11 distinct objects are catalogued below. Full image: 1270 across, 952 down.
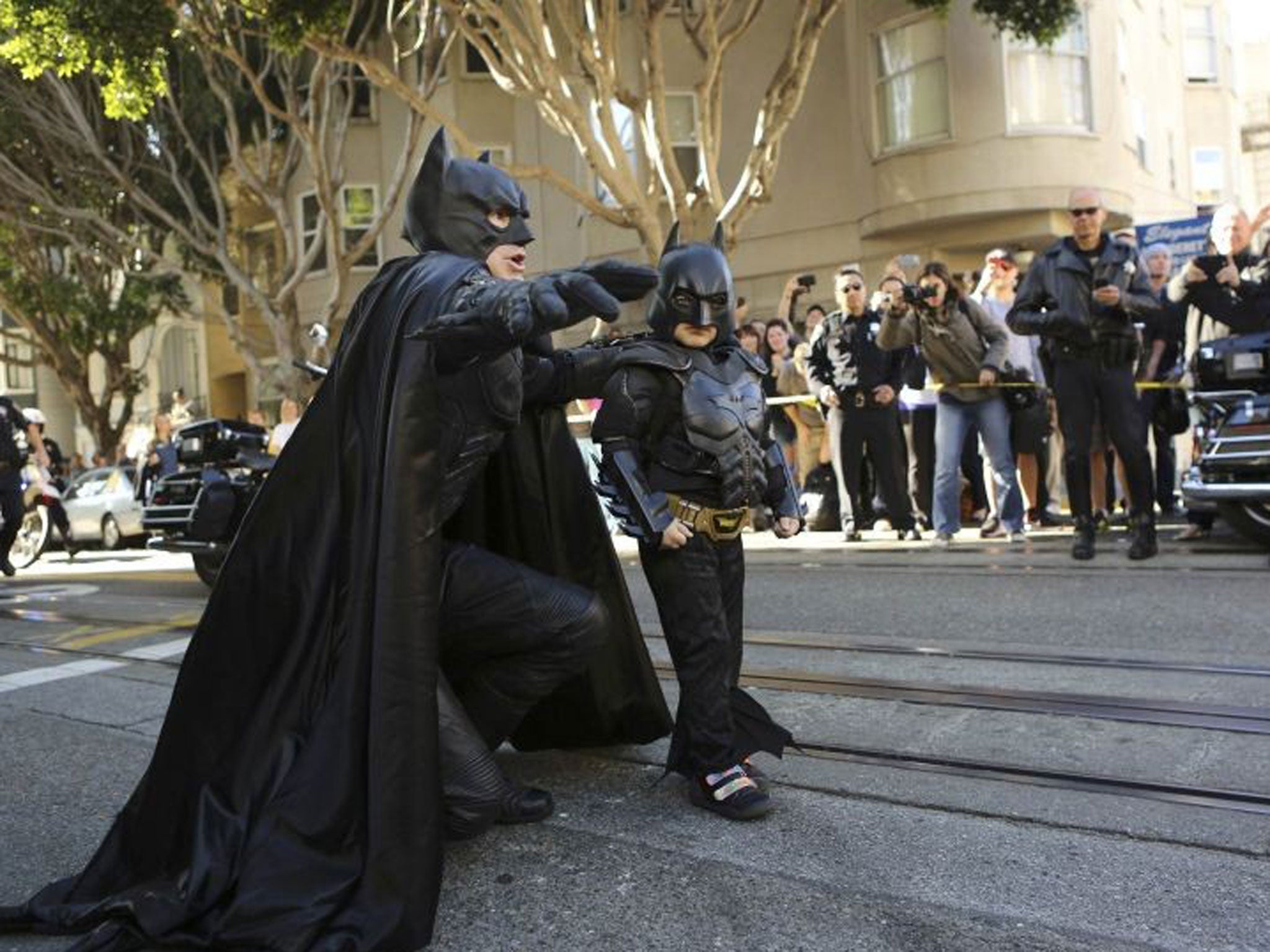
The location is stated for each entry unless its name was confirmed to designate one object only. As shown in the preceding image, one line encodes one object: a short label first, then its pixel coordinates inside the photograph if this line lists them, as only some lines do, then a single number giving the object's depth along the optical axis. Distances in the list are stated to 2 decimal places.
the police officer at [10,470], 11.66
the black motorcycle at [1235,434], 7.39
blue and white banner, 15.38
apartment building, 18.97
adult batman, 2.81
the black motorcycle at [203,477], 9.65
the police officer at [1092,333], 7.58
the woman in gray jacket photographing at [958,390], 8.93
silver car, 17.72
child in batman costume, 3.61
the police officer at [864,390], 9.83
